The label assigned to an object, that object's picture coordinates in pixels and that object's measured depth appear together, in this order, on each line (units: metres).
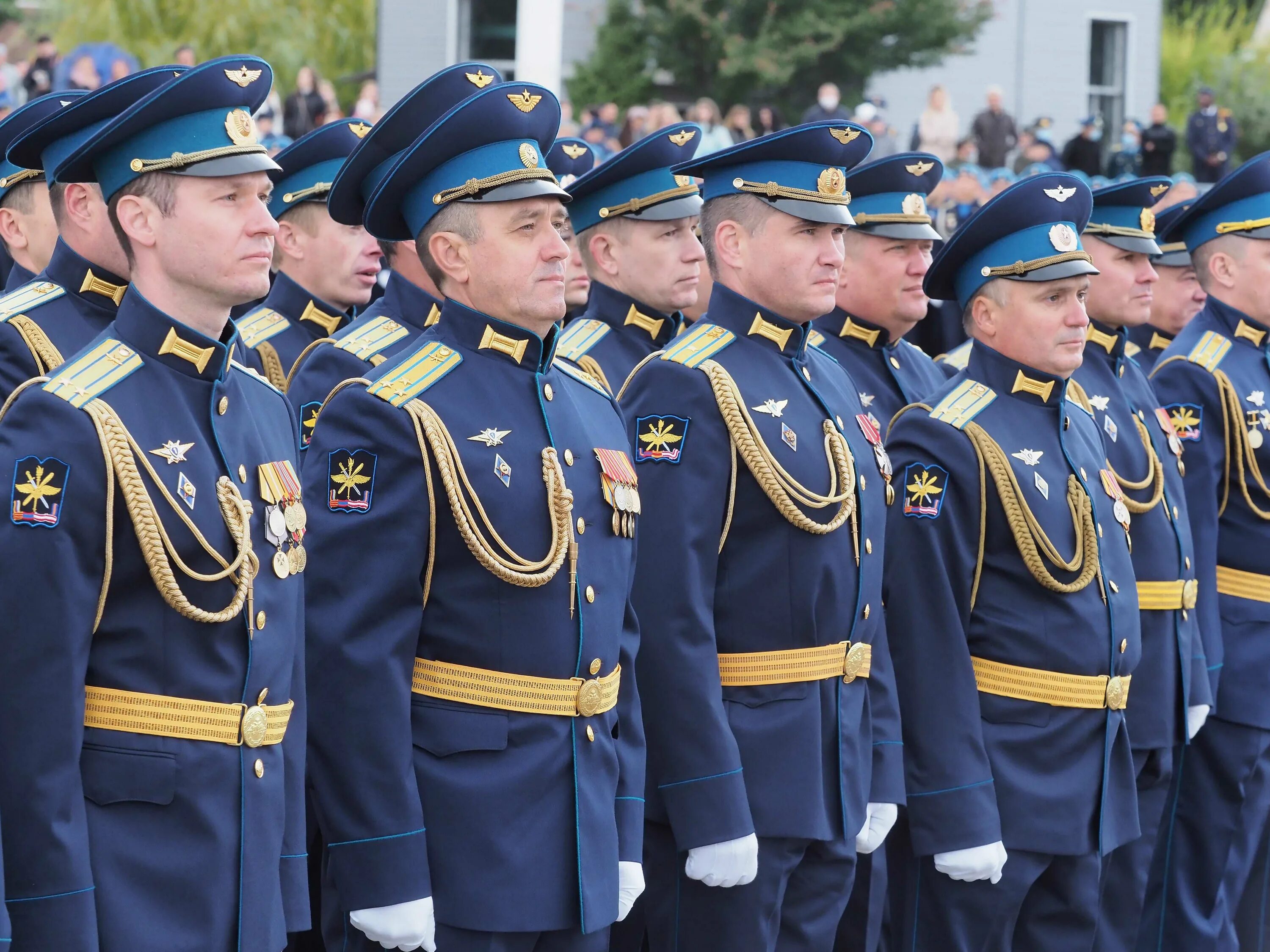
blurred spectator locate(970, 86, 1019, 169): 22.98
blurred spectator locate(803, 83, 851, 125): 21.94
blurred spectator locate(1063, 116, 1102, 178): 23.42
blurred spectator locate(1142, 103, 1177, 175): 23.55
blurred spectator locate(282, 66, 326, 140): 19.09
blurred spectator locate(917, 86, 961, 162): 22.83
